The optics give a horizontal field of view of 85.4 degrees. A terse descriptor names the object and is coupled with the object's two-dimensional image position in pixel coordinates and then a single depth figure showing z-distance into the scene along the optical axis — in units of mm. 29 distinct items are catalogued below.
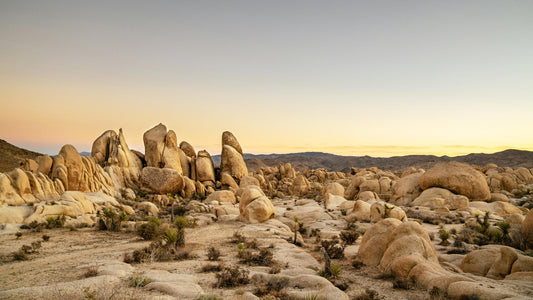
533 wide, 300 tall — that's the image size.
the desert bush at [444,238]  16978
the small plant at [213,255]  13688
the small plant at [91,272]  9867
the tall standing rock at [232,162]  46875
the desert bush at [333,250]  15031
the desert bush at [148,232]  18109
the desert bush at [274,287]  8883
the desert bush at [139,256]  12602
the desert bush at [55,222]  20422
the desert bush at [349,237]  18286
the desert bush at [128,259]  12502
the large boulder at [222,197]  34750
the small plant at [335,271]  11789
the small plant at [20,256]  13609
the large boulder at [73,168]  28133
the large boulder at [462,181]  30953
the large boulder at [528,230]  14711
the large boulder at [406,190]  33625
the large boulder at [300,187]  51428
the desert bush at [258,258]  13100
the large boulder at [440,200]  27984
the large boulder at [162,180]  38188
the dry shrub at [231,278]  9906
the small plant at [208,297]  7420
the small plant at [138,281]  8584
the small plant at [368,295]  9430
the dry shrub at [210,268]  11703
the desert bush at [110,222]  21095
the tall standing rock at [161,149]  41625
